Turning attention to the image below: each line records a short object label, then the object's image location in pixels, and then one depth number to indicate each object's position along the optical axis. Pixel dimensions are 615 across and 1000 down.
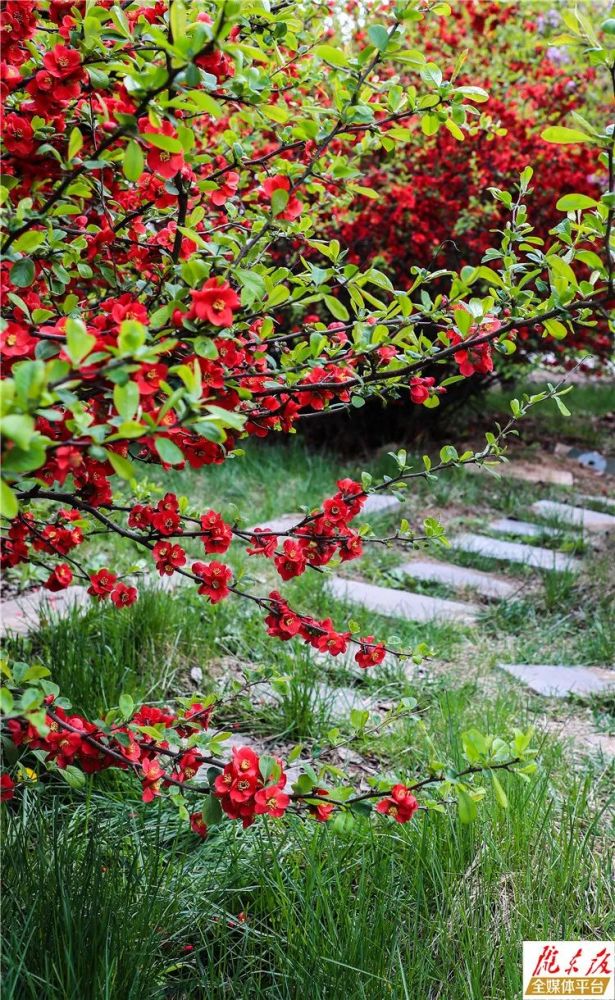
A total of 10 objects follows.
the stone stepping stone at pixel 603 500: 4.85
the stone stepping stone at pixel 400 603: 3.18
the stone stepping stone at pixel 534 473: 5.34
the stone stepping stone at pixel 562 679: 2.69
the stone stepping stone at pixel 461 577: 3.59
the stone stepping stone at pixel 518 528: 4.22
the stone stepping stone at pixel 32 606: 2.64
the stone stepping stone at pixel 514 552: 3.80
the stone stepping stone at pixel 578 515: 4.41
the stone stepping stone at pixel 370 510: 4.06
